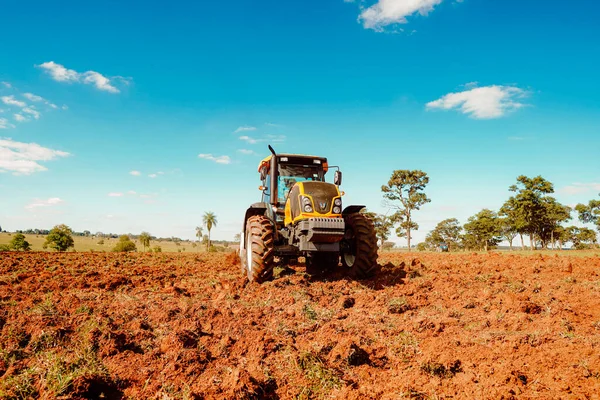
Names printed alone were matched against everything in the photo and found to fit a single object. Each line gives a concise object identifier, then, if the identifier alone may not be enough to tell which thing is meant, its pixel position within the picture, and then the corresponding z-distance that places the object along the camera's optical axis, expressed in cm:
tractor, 784
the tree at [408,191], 4031
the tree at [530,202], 3947
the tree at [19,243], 4222
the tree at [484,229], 5031
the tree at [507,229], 4238
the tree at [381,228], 4929
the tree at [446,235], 6938
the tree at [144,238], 7079
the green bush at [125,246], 4700
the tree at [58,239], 4738
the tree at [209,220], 7881
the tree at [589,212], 4988
